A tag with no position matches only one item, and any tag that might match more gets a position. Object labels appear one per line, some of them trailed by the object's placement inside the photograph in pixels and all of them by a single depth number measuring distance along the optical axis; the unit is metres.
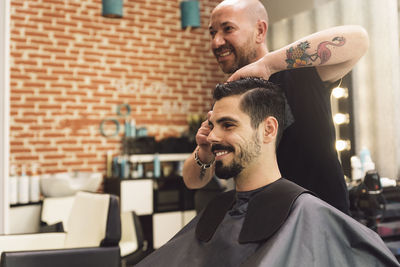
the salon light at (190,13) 4.99
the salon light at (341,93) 3.58
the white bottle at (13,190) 4.18
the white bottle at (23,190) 4.28
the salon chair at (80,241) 2.44
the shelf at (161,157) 4.96
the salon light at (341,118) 3.56
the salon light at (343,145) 3.47
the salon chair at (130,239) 3.81
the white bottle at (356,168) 3.17
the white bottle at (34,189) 4.38
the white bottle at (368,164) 3.13
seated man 1.06
